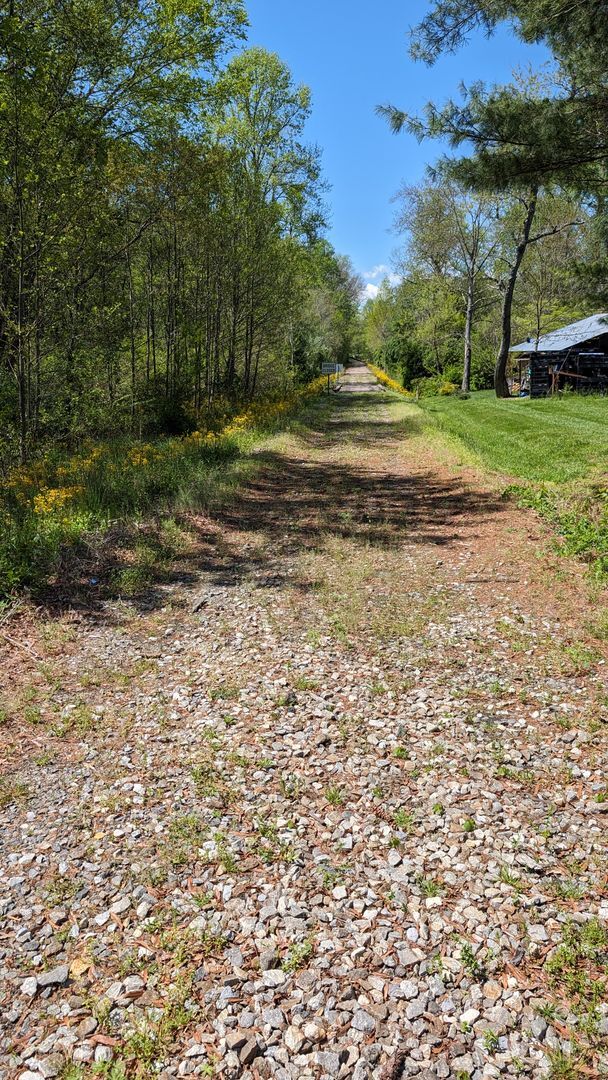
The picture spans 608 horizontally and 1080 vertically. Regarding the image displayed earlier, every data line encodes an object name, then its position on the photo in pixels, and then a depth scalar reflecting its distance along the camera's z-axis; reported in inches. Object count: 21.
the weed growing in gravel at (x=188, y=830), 129.3
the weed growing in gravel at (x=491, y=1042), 88.4
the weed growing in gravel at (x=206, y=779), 143.6
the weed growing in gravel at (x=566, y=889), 112.8
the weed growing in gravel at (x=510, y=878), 116.0
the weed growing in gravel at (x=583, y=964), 95.2
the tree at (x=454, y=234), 1226.6
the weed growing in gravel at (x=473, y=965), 99.3
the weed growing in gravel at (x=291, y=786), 143.5
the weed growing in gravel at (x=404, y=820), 132.6
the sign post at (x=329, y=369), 1587.1
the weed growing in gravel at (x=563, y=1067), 84.5
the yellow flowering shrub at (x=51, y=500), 290.8
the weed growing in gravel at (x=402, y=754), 156.0
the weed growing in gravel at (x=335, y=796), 140.6
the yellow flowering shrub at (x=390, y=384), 1662.2
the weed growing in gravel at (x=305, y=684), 188.9
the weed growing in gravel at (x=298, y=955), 102.1
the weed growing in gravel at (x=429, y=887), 115.7
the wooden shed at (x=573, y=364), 1069.8
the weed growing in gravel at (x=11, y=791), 140.2
